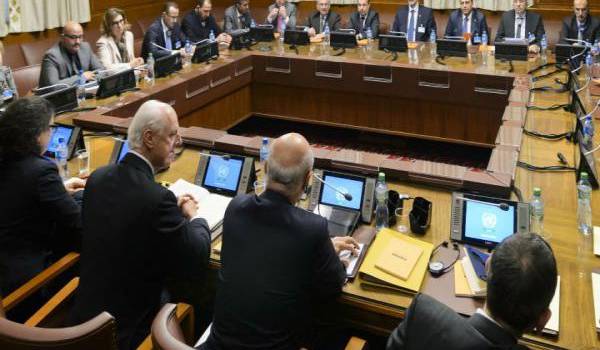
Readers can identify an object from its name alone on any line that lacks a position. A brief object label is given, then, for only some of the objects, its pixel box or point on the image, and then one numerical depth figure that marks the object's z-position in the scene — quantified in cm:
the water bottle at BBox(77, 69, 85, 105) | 381
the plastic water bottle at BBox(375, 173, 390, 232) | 225
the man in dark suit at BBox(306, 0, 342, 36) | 646
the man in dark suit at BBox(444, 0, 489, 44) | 611
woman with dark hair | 207
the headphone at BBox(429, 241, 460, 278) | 194
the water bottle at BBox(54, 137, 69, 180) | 278
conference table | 190
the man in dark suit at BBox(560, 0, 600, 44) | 558
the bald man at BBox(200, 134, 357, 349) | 161
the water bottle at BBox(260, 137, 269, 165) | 278
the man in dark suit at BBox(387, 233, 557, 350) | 123
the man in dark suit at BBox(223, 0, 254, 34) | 646
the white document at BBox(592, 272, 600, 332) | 167
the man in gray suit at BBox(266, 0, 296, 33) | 672
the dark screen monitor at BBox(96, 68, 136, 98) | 383
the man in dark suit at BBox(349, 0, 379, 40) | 638
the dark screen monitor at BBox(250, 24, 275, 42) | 573
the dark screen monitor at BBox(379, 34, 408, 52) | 524
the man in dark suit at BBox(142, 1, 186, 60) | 550
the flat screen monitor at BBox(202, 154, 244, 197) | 255
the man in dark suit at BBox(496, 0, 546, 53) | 581
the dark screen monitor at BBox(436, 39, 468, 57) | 502
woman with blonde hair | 483
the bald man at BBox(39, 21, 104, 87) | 416
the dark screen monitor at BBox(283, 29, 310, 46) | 557
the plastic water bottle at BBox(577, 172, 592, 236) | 220
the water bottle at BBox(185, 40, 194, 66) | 501
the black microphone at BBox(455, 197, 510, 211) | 212
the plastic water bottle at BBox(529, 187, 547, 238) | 218
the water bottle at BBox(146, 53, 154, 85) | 429
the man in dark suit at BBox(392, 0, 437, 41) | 632
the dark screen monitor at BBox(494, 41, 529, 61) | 486
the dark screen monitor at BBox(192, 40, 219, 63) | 490
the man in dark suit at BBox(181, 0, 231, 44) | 620
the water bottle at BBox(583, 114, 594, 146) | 294
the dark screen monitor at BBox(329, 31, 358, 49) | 541
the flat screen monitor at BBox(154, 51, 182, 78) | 439
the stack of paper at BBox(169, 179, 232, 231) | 231
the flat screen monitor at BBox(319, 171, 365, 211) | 232
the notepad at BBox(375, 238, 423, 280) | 191
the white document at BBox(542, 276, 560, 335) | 163
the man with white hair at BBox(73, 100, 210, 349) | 179
